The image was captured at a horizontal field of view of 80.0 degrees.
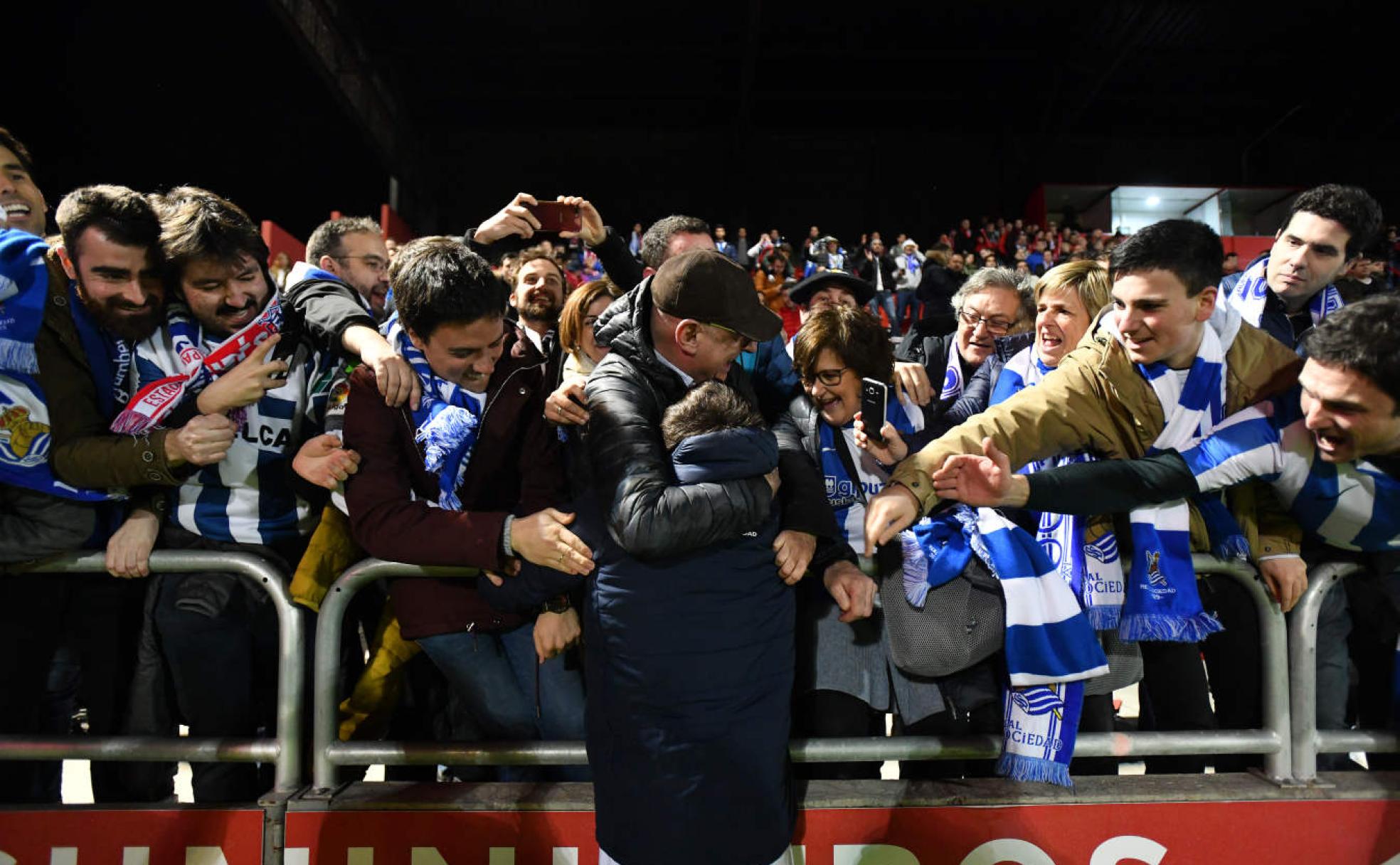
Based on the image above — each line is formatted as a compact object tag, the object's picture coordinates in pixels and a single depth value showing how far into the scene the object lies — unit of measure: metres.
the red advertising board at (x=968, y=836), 2.04
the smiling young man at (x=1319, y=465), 1.98
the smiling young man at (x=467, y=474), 2.03
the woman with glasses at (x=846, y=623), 2.15
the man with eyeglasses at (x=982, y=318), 3.29
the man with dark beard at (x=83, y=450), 2.09
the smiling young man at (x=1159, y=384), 2.11
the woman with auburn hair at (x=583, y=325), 2.74
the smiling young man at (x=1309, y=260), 2.90
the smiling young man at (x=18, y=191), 2.42
